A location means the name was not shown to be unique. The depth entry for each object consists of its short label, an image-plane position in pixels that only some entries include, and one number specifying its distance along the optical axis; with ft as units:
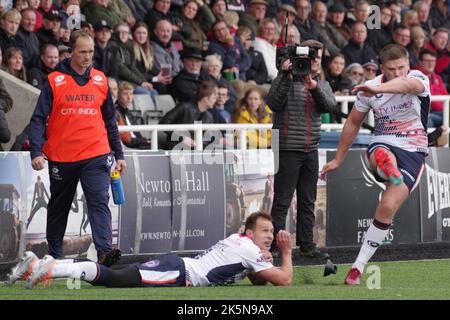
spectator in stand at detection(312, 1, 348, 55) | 77.15
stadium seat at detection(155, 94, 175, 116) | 63.72
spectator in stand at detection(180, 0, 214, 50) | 70.38
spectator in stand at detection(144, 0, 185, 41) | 68.49
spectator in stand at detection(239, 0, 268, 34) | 74.59
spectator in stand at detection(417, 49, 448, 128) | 73.51
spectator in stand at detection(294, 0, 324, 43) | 75.92
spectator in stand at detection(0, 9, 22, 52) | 59.52
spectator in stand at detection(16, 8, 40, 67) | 60.08
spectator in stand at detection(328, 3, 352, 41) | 79.20
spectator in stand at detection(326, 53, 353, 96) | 69.51
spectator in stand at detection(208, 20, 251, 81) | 69.15
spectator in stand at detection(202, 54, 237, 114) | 64.95
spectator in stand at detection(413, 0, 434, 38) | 84.53
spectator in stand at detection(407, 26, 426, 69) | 78.97
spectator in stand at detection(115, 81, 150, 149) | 58.03
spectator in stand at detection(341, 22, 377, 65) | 76.23
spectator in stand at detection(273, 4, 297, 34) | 74.89
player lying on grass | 38.32
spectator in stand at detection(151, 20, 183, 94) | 66.90
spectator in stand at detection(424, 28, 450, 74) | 79.61
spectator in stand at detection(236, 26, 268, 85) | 71.20
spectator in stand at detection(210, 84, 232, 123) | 61.87
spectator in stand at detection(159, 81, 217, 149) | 60.13
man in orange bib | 42.73
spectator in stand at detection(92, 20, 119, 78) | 62.13
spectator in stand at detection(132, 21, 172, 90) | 65.31
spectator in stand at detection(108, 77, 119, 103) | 59.11
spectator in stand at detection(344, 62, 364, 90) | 70.13
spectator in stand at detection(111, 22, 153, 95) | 63.62
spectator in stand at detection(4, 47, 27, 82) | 58.40
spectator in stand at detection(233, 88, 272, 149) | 61.72
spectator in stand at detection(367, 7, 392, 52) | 79.41
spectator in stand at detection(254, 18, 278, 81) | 72.38
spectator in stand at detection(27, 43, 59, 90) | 59.11
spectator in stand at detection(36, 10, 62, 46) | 61.67
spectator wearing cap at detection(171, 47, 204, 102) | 63.87
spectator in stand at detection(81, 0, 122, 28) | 64.67
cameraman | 50.19
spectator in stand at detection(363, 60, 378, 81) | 71.31
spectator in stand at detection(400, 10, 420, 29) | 81.27
